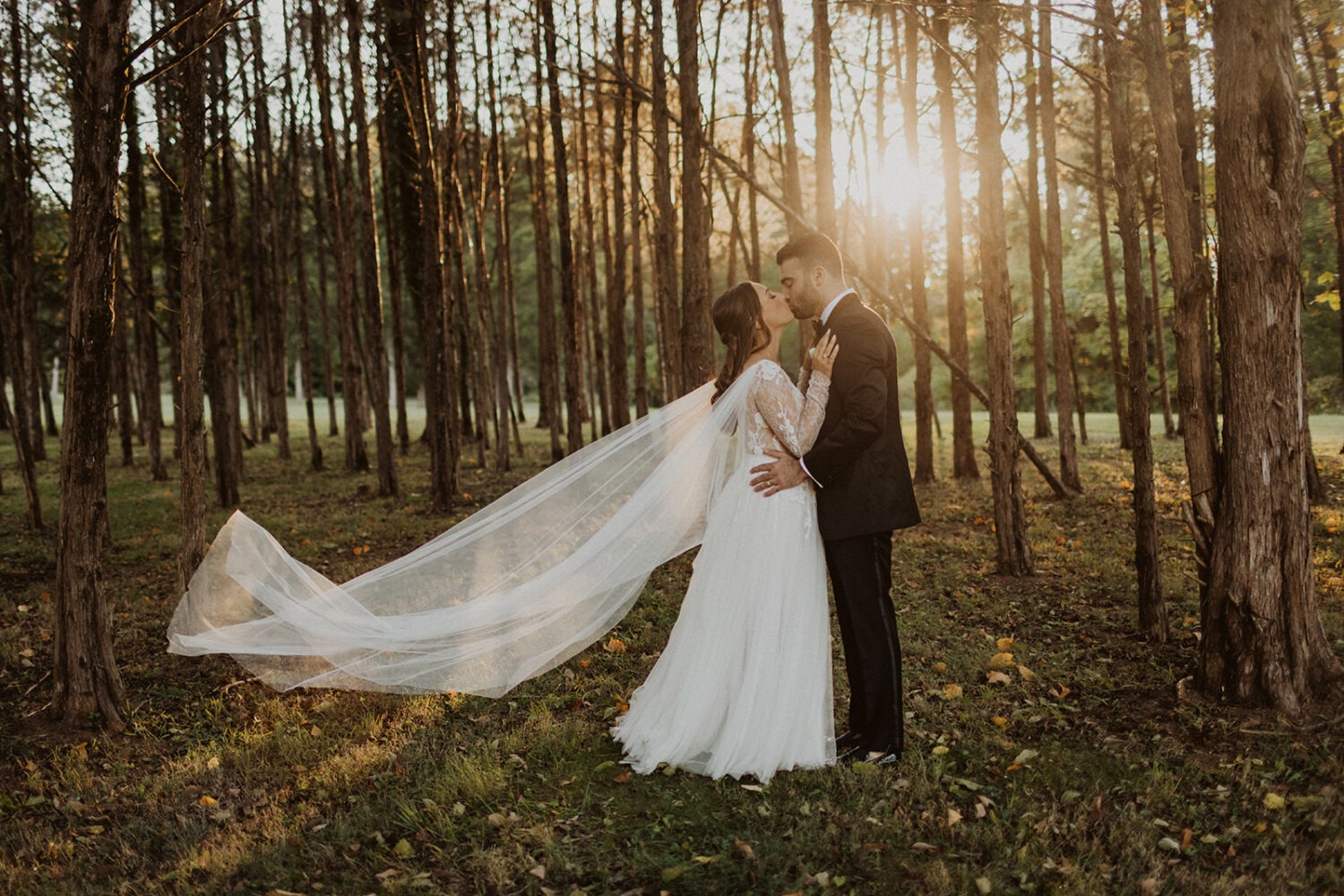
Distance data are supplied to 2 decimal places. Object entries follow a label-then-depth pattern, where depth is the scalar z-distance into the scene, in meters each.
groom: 4.77
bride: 4.95
